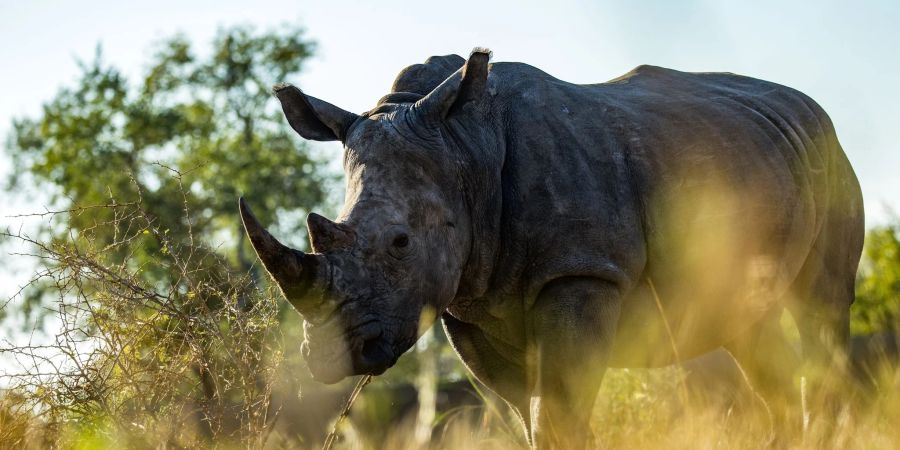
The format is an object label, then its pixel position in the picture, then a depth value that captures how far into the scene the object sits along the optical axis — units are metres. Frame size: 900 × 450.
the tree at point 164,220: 10.23
